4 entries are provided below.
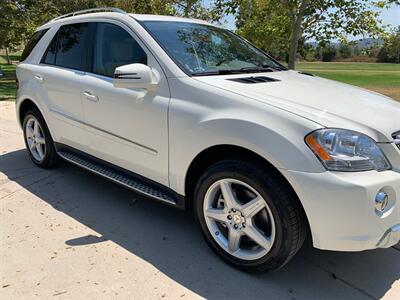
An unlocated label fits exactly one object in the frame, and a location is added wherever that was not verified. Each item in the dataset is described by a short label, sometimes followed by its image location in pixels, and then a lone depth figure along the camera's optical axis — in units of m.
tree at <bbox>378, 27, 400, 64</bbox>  10.74
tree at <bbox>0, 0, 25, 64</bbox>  17.55
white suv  2.55
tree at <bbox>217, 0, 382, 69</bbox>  9.90
